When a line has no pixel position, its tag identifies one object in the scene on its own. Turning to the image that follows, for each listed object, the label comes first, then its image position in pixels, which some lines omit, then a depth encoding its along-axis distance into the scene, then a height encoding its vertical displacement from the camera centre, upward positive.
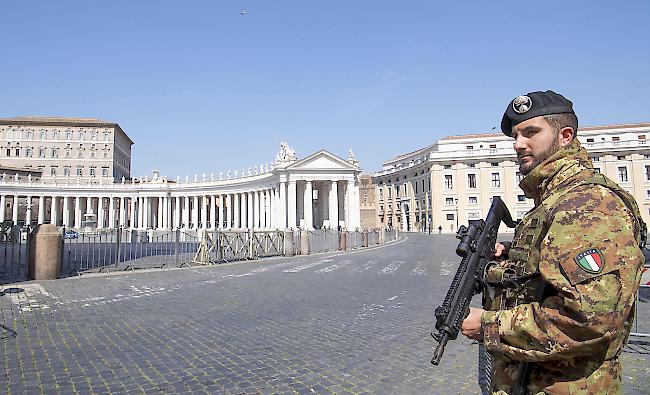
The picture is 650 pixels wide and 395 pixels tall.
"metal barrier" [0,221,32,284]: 13.30 -1.15
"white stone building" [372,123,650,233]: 63.28 +7.83
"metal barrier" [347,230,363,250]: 31.99 -0.97
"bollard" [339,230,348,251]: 28.61 -0.88
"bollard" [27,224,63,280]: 12.91 -0.51
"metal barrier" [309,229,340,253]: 28.22 -0.89
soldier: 1.56 -0.20
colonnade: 64.62 +4.76
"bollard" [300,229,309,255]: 24.38 -0.85
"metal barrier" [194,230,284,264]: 19.31 -0.71
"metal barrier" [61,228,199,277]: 16.17 -1.17
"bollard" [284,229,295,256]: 23.12 -0.73
